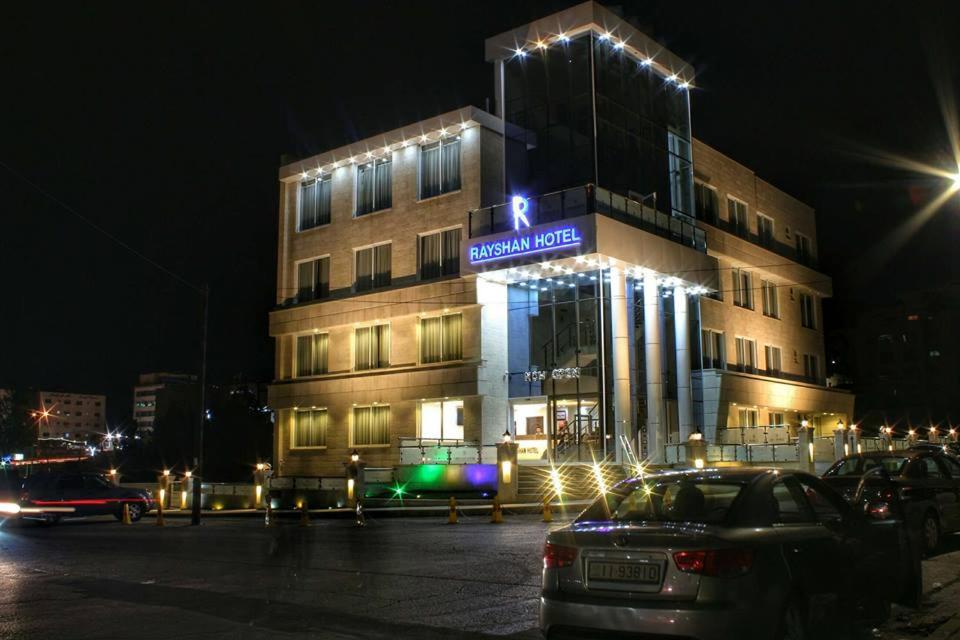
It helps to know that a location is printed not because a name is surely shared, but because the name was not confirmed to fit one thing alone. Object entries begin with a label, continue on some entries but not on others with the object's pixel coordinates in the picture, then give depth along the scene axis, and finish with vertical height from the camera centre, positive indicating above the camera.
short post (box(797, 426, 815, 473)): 31.61 -0.49
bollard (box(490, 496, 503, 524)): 21.81 -1.82
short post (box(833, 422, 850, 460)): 33.22 -0.39
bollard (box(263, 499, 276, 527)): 23.88 -2.15
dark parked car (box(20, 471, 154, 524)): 26.72 -1.62
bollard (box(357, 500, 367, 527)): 22.56 -1.95
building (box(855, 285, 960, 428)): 89.75 +8.10
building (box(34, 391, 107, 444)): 150.62 +6.71
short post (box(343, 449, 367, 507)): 29.20 -1.08
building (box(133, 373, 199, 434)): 137.27 +7.55
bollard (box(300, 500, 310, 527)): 22.16 -1.87
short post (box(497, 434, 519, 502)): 29.22 -1.07
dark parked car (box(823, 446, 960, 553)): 12.97 -0.72
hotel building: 36.78 +6.90
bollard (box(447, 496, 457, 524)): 22.11 -1.82
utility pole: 25.08 -0.21
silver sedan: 5.96 -0.89
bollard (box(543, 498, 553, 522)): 21.35 -1.76
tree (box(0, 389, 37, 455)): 122.56 +2.47
